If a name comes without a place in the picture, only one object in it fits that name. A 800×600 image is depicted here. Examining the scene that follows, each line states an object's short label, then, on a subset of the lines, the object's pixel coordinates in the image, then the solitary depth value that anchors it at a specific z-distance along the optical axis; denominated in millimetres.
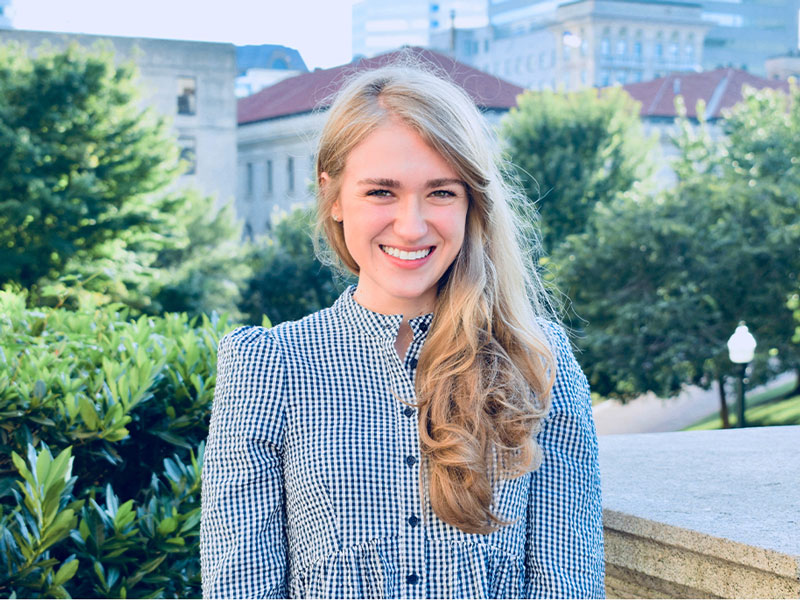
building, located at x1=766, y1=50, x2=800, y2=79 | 80312
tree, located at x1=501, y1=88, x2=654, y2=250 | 32125
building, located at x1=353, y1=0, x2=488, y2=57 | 154250
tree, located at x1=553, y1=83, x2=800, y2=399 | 26062
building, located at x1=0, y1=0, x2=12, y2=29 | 84388
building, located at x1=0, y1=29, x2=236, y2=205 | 46188
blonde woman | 1942
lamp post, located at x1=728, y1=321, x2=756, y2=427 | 18641
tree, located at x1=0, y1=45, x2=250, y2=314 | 26453
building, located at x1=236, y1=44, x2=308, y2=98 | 77688
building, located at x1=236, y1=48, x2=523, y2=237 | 47750
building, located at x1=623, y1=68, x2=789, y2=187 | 54750
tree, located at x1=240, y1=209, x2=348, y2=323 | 35562
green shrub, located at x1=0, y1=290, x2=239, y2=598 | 2697
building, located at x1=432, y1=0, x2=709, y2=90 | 100938
